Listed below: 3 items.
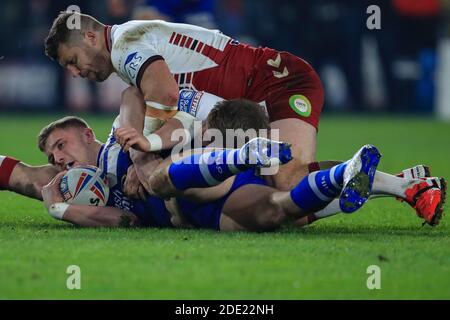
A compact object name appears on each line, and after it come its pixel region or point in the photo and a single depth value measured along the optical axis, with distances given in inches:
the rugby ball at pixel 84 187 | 490.6
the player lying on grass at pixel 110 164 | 455.2
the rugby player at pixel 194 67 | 487.2
